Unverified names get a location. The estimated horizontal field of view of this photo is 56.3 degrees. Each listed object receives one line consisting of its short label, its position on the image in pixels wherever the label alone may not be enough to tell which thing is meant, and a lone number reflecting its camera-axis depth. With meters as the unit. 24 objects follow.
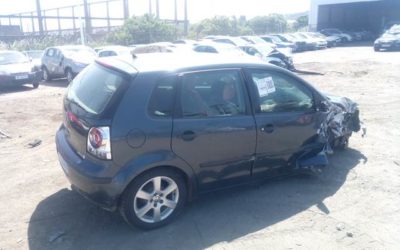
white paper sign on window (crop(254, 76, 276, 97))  4.16
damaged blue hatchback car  3.46
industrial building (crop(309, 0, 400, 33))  46.19
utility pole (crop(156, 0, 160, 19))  50.44
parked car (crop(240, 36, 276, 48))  25.53
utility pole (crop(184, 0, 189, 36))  47.97
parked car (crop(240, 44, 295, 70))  16.44
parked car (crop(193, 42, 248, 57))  16.12
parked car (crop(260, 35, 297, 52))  28.11
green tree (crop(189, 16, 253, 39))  46.10
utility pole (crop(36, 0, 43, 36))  40.42
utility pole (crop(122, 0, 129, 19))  46.81
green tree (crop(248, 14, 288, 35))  52.28
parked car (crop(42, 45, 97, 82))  14.60
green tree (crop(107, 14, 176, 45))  36.94
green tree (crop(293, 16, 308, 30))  57.59
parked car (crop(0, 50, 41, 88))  12.95
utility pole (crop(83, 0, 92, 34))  43.48
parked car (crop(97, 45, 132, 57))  16.44
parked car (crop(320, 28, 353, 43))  39.25
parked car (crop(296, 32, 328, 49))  32.84
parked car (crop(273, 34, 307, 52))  31.55
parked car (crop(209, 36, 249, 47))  22.82
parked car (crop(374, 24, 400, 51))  27.11
